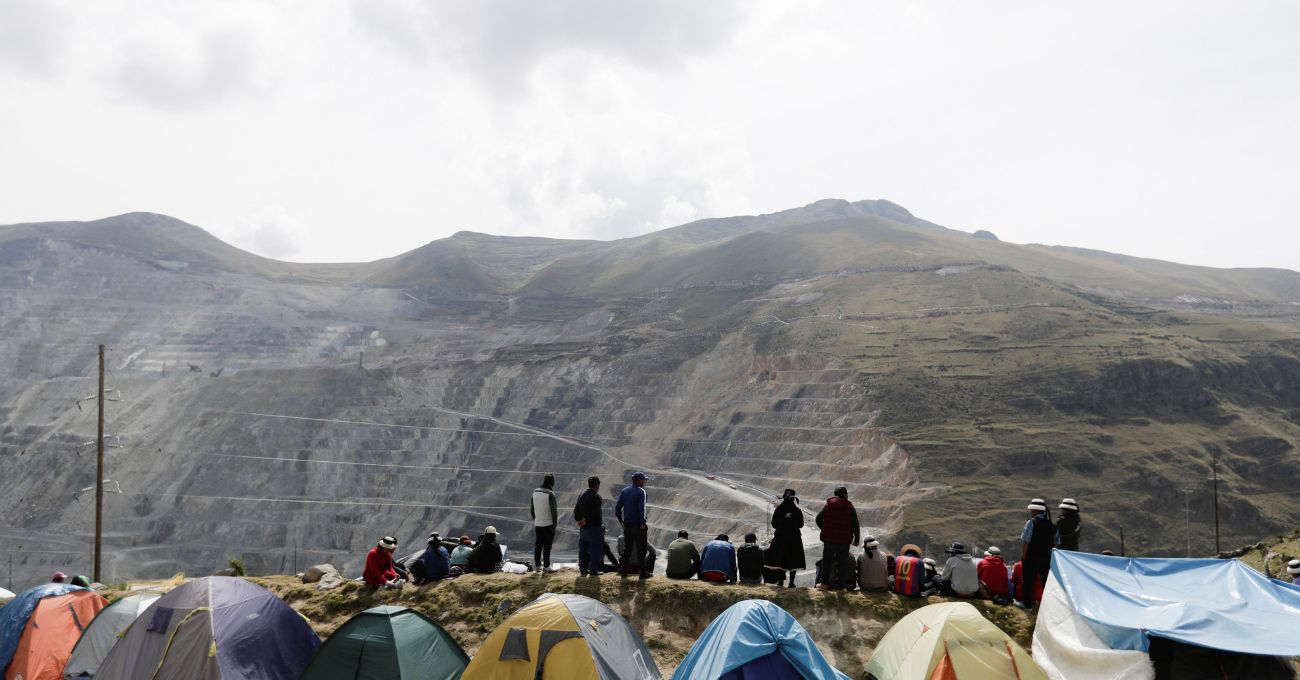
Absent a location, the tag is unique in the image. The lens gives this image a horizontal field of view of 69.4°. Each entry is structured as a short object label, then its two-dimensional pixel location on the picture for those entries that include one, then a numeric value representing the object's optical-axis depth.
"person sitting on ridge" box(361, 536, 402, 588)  17.22
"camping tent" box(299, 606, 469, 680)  12.59
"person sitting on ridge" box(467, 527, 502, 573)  17.84
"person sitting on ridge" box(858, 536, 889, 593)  15.49
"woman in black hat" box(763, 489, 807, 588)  15.86
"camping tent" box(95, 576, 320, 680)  12.92
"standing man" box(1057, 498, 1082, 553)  14.62
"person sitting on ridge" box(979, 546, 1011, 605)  15.02
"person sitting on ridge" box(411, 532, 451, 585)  17.08
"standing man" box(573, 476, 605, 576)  16.23
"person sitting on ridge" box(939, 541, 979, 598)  14.88
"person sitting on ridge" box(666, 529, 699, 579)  16.50
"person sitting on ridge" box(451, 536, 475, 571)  18.09
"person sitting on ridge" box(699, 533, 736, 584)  16.45
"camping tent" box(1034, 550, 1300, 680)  10.76
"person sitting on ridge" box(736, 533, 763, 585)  16.41
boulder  18.91
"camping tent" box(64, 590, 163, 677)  14.56
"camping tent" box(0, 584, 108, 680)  14.83
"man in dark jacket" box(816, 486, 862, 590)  15.39
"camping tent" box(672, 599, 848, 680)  11.22
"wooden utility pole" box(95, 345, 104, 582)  26.09
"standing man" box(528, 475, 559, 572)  16.92
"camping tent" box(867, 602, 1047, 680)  11.57
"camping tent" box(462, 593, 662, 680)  11.73
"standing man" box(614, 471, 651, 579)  15.87
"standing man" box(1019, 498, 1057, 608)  14.40
